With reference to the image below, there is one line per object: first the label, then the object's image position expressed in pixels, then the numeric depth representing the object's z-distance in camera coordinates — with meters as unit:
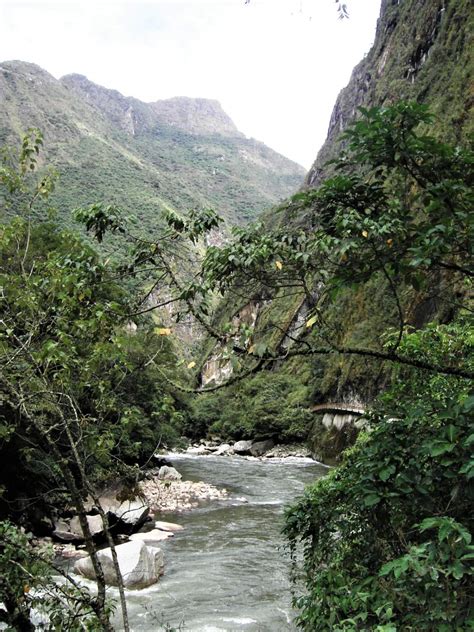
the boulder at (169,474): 21.70
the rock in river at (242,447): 37.30
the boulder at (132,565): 9.16
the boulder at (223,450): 37.14
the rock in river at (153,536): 12.50
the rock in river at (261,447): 36.75
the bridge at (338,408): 29.43
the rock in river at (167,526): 13.86
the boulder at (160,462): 24.97
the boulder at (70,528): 11.52
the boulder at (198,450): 36.81
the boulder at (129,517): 12.67
